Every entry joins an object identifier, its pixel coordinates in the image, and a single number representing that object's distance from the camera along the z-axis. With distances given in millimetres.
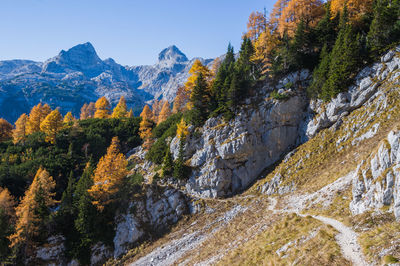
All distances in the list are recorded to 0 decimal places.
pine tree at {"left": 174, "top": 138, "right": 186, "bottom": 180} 40906
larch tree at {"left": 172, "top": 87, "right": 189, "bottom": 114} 76812
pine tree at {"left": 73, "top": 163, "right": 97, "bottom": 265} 34156
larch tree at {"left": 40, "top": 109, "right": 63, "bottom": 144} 60906
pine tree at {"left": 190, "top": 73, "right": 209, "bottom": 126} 46750
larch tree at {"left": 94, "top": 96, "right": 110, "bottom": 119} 85750
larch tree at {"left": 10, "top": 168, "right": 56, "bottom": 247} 31797
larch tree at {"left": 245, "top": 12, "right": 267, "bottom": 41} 63988
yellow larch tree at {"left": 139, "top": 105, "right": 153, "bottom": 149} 57822
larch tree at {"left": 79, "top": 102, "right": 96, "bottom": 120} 111625
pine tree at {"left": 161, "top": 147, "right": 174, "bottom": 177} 42625
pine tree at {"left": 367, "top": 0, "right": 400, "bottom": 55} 33531
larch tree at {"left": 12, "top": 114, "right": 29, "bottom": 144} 63531
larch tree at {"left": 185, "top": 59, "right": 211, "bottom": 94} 51875
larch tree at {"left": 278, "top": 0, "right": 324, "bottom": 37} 52500
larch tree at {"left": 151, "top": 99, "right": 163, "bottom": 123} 125725
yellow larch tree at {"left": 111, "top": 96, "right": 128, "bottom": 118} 85750
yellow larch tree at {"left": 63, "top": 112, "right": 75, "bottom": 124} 85112
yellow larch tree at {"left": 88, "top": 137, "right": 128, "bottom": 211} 37562
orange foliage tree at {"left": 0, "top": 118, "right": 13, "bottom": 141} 69938
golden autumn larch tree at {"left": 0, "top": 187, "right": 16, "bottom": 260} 31423
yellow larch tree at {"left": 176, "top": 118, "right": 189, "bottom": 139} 45156
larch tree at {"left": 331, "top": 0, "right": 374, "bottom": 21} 42584
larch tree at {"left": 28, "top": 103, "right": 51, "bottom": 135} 70938
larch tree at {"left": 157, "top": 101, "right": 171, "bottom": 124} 76375
